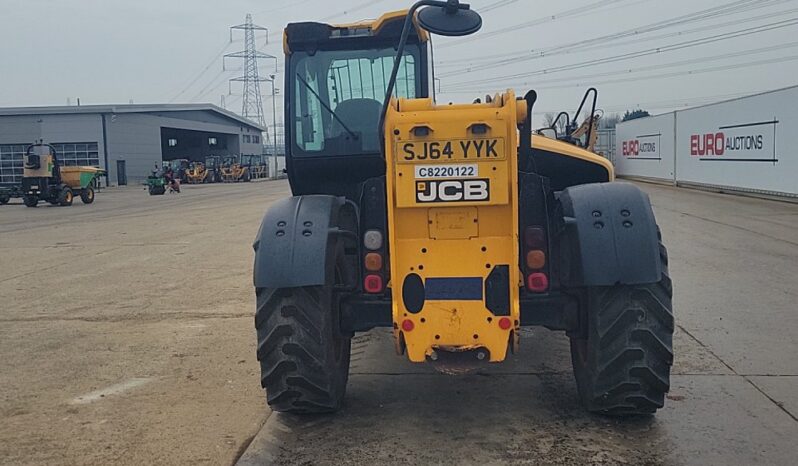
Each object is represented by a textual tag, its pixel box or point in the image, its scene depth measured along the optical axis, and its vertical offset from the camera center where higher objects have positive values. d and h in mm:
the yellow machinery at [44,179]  29984 +30
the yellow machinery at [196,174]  58688 +125
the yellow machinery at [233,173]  60312 +160
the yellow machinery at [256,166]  63531 +695
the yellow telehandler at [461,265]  4156 -558
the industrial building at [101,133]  50594 +3235
